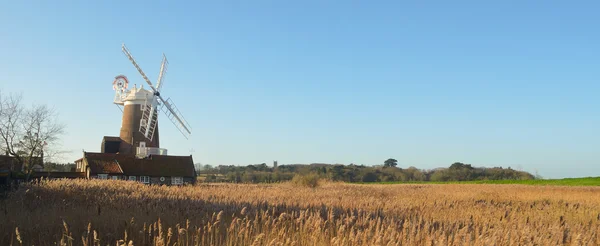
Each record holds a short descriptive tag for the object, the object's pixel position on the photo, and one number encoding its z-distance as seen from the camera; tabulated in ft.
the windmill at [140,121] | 180.55
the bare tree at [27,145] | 137.59
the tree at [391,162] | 447.01
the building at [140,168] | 164.86
